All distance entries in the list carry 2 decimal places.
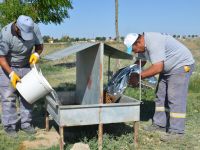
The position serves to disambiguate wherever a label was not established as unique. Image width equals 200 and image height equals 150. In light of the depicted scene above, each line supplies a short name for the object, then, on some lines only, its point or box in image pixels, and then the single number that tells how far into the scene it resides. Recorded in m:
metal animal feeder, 4.78
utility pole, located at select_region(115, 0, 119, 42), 12.21
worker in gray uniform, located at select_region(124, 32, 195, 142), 5.39
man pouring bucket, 5.27
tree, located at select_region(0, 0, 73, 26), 13.84
